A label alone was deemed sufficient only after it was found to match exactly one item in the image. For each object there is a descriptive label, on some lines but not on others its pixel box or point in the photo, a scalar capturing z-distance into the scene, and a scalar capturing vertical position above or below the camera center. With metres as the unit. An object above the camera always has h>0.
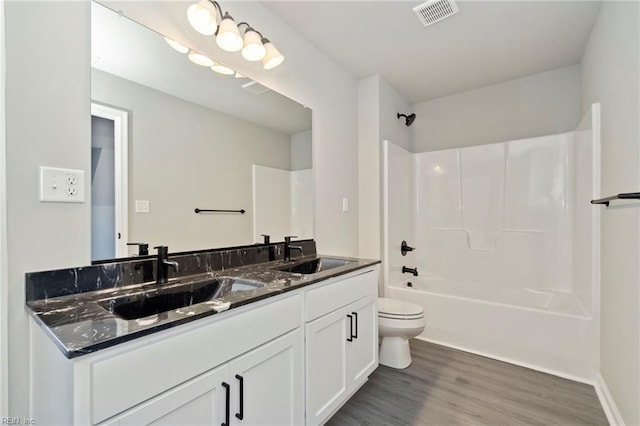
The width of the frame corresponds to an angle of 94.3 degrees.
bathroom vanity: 0.72 -0.45
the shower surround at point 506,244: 2.12 -0.32
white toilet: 2.16 -0.87
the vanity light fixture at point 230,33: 1.43 +0.94
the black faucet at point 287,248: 2.01 -0.25
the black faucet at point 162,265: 1.30 -0.23
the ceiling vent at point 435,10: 1.82 +1.28
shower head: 3.23 +1.02
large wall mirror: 1.23 +0.33
